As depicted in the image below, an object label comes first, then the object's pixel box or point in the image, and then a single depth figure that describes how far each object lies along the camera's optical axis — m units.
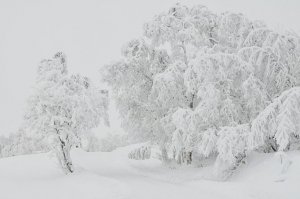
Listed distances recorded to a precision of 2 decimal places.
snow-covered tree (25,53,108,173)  25.28
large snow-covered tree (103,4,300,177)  24.70
